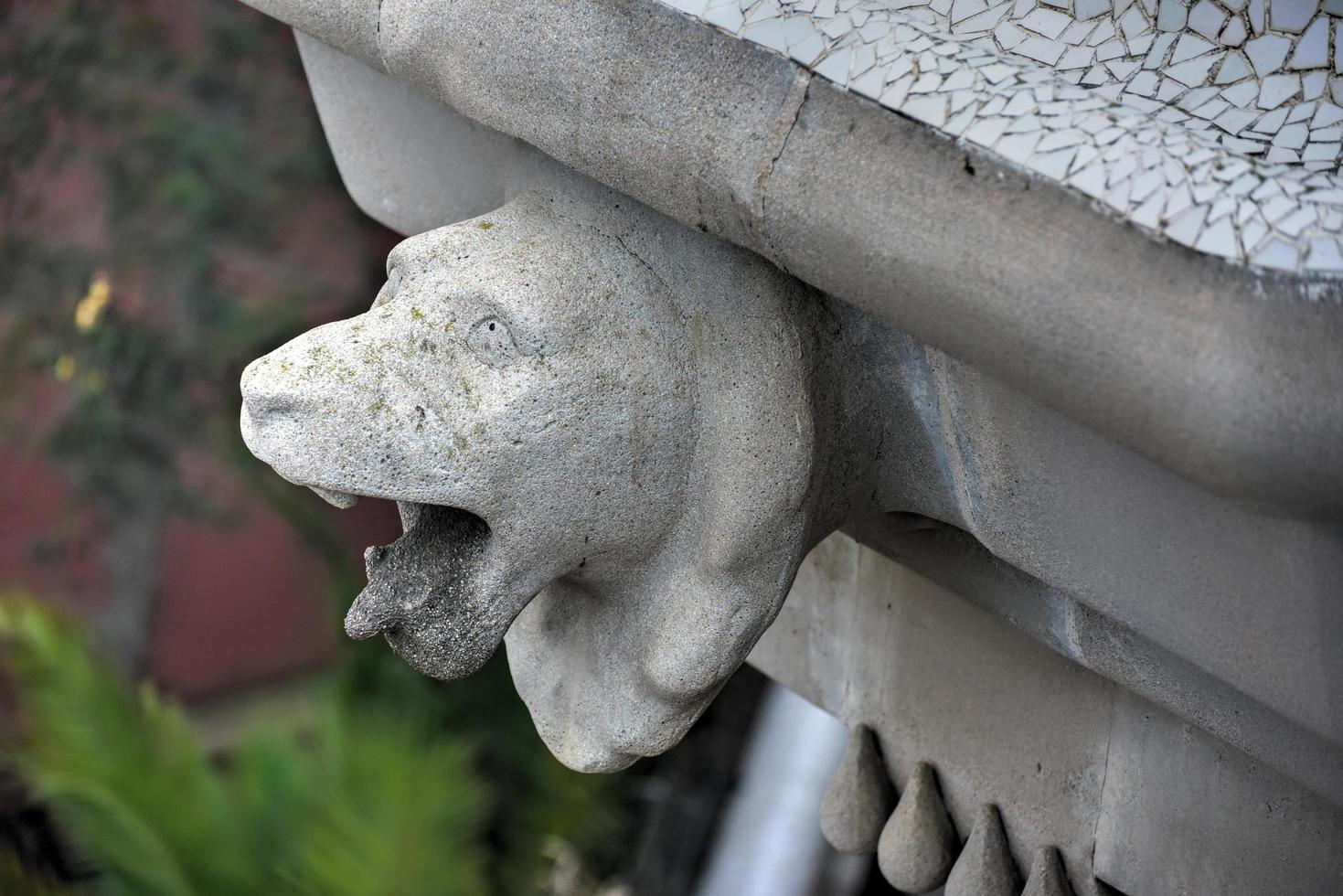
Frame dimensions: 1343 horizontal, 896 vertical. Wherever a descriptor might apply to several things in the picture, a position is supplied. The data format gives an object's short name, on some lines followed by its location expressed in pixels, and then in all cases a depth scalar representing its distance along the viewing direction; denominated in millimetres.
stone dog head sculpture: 2990
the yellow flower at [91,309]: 7073
